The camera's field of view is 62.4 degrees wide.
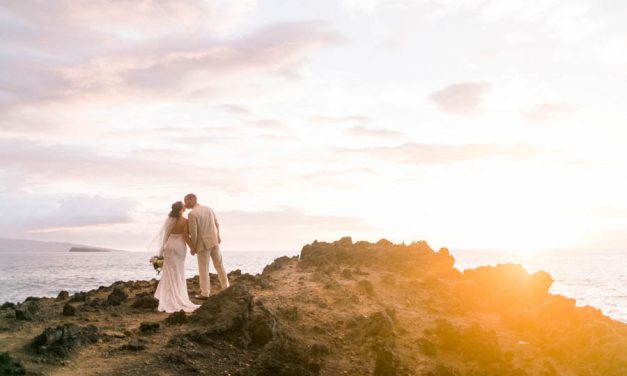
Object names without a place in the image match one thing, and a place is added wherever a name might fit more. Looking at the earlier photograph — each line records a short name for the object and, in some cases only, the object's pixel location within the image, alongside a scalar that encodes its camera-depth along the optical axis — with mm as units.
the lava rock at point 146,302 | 15180
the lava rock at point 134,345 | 10422
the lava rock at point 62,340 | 10031
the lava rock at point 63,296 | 17294
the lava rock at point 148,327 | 11844
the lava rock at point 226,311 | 11586
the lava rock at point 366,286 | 16734
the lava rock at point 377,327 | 11984
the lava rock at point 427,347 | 11562
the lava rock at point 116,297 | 15476
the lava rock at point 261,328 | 11305
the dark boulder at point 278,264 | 21969
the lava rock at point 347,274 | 18750
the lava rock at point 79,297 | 16625
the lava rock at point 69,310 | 13719
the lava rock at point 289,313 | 12850
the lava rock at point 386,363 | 10109
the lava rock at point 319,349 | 10862
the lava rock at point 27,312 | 13039
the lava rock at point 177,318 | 12672
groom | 16080
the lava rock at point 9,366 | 8945
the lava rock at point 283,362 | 9867
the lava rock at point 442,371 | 10198
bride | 15062
